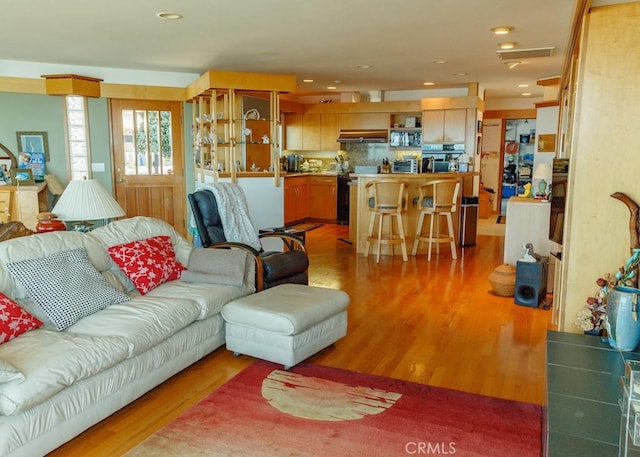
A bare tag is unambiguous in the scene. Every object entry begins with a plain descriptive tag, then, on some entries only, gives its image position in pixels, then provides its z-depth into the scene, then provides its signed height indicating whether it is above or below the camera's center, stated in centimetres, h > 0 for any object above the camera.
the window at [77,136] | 708 +25
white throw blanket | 464 -54
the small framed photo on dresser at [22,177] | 610 -27
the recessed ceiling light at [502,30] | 462 +115
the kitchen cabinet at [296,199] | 927 -81
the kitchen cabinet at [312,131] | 1020 +48
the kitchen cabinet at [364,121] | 972 +66
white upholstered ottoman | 314 -106
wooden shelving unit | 651 +44
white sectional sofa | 216 -92
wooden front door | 738 -5
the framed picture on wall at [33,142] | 690 +16
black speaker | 456 -112
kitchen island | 670 -65
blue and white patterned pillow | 273 -73
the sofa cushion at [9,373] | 205 -88
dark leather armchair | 403 -79
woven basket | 489 -118
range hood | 973 +37
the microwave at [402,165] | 931 -17
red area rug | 238 -134
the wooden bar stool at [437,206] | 648 -64
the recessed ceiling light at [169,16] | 415 +113
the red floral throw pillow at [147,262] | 341 -73
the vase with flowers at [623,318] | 252 -80
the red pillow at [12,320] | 248 -82
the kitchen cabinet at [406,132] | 951 +44
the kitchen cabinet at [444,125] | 890 +53
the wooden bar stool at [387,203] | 645 -60
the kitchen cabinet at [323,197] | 996 -81
